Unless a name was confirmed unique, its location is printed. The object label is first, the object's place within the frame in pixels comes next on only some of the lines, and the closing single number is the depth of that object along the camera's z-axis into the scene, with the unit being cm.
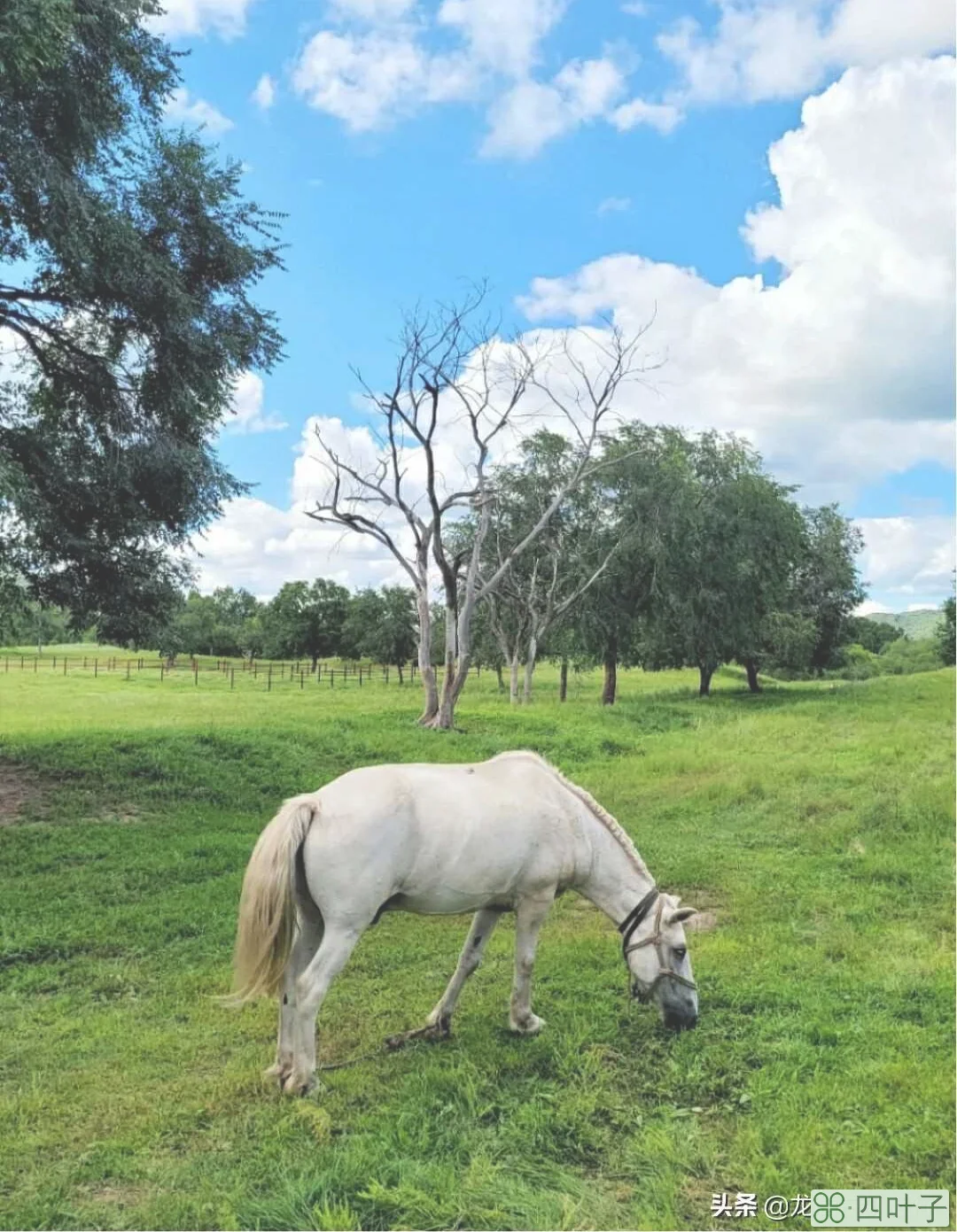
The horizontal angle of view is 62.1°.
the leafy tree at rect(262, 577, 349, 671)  6831
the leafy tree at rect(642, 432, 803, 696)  2994
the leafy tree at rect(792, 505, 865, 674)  3888
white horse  429
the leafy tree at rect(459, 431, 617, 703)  3109
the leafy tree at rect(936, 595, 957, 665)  5948
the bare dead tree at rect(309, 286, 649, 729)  2078
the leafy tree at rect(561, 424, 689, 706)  2975
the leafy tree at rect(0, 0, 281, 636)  1055
